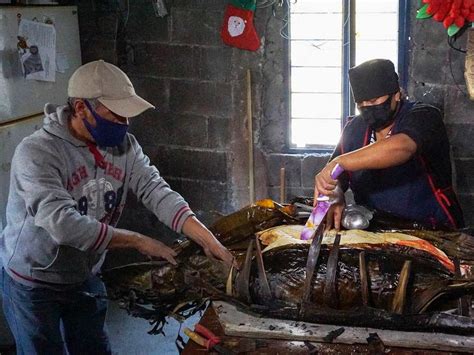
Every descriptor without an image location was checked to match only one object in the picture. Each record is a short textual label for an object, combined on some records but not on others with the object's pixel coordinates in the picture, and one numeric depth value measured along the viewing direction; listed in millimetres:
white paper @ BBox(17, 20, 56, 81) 3750
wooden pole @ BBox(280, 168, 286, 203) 4348
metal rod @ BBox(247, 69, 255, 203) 4324
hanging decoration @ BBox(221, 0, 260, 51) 4172
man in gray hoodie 2373
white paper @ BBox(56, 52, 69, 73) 4086
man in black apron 2537
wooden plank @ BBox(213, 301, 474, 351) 1888
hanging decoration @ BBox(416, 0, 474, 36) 3646
